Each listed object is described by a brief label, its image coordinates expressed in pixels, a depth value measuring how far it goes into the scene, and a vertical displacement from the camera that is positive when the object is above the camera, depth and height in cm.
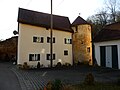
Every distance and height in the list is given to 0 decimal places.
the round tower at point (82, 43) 1710 +113
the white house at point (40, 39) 1416 +164
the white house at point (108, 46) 1128 +32
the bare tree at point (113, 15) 2262 +852
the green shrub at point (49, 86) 438 -178
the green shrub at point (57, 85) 447 -175
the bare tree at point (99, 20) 2287 +751
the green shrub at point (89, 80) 613 -205
